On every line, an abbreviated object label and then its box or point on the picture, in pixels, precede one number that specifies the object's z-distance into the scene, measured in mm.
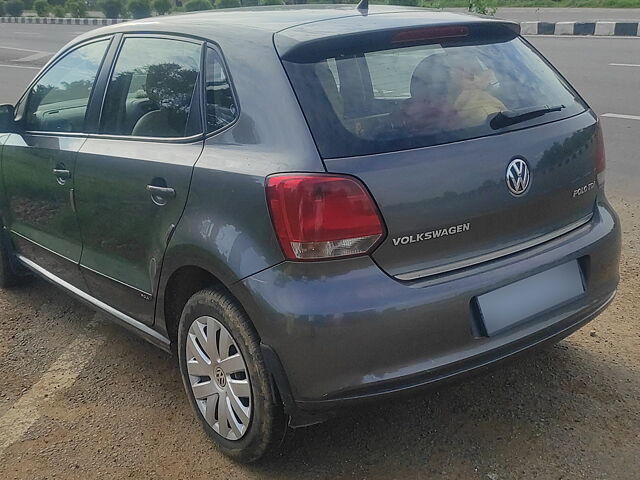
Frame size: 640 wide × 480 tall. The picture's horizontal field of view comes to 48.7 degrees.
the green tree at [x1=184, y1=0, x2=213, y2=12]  31003
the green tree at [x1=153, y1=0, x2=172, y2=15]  33428
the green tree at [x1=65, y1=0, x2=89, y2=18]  37062
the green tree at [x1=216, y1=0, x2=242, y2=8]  30141
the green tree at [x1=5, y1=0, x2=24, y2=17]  41969
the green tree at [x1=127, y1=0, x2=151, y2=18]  34062
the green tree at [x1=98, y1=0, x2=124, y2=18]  34594
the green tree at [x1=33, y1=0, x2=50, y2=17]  40219
